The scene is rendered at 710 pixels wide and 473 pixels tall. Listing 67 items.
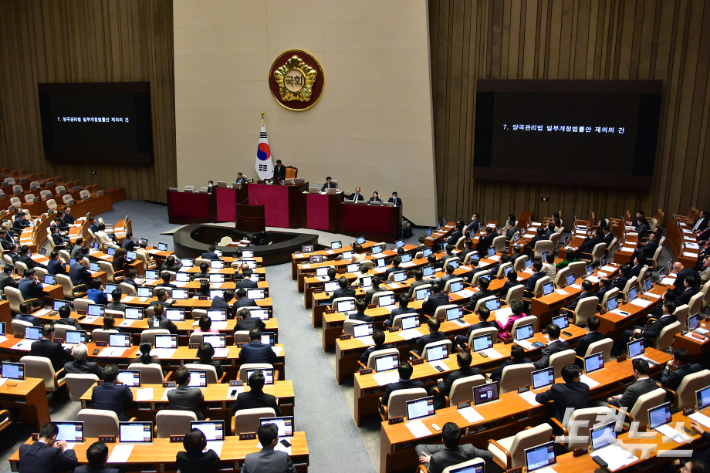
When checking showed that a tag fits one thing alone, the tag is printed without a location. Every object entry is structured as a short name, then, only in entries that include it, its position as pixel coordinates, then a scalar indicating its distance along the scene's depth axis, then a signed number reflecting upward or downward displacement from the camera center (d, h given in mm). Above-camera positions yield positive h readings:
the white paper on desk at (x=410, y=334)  7327 -2755
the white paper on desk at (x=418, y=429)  5062 -2820
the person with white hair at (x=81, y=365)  6155 -2710
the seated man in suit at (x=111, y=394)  5504 -2710
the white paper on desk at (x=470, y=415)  5305 -2800
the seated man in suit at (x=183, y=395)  5445 -2677
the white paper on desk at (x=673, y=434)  4910 -2754
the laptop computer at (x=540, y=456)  4516 -2729
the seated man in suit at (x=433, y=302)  8492 -2645
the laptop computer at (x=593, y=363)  6238 -2633
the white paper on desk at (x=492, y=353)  6719 -2767
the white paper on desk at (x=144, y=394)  5637 -2821
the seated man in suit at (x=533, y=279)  9499 -2525
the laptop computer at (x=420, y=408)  5309 -2716
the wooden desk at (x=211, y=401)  5652 -2859
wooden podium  14734 -2348
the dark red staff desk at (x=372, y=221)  15133 -2458
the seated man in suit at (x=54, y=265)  10391 -2613
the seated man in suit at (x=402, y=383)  5609 -2625
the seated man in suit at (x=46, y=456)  4406 -2703
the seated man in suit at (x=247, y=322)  7387 -2619
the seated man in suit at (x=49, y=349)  6645 -2717
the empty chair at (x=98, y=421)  5020 -2733
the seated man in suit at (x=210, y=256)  11648 -2687
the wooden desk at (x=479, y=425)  5129 -2883
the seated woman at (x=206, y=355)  6160 -2573
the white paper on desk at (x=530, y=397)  5582 -2767
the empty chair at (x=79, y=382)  5906 -2779
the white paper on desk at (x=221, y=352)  6704 -2790
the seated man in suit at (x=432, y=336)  6887 -2596
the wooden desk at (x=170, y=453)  4652 -2851
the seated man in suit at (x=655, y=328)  7273 -2597
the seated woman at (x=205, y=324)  7230 -2590
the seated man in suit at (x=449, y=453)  4429 -2647
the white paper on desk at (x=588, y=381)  5922 -2725
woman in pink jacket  7367 -2571
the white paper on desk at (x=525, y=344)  7040 -2754
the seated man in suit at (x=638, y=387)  5492 -2556
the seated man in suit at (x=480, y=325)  7133 -2604
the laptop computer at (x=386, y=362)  6367 -2716
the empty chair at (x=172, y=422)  5047 -2743
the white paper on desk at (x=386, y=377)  6120 -2819
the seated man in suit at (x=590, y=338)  6832 -2558
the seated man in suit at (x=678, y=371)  5801 -2510
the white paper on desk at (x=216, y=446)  4758 -2823
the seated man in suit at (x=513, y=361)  6086 -2592
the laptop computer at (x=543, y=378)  5859 -2652
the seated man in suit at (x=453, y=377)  5887 -2670
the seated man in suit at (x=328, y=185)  16216 -1530
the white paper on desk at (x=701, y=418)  5148 -2713
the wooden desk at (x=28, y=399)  5848 -2975
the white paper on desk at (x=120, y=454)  4625 -2847
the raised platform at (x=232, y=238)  13266 -2881
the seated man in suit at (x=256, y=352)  6477 -2651
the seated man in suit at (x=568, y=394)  5441 -2617
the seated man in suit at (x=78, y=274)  10172 -2740
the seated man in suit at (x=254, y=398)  5379 -2683
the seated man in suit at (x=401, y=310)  7930 -2616
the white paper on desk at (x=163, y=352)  6688 -2799
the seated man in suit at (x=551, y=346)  6320 -2541
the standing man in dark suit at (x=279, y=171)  16656 -1163
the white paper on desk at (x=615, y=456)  4649 -2810
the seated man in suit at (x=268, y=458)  4277 -2617
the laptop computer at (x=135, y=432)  4879 -2743
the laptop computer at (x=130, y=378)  5969 -2750
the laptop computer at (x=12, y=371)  6105 -2750
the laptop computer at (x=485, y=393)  5555 -2690
